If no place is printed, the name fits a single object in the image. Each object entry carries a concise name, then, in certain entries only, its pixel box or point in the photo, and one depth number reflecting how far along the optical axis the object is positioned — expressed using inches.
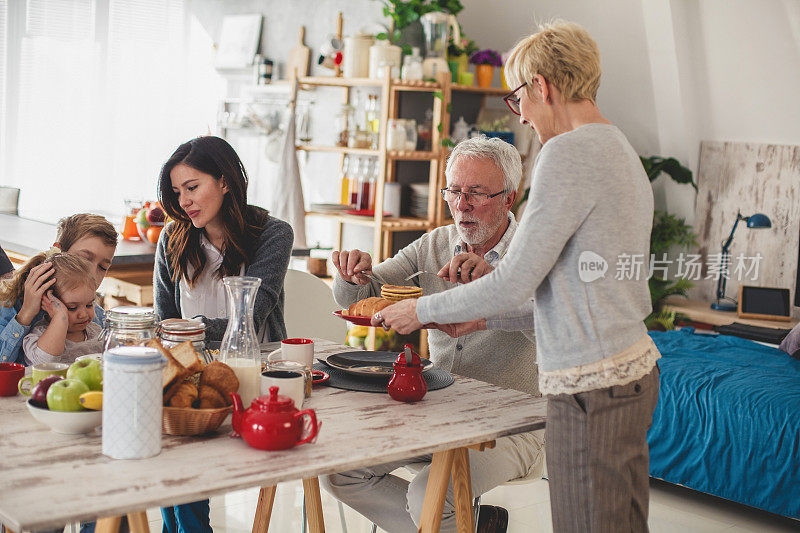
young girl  80.1
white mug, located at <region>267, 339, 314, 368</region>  80.3
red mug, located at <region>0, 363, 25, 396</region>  71.1
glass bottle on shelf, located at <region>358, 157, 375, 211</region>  207.0
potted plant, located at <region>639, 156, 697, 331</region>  220.2
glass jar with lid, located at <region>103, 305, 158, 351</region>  68.5
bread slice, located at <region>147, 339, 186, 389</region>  63.6
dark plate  84.3
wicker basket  62.4
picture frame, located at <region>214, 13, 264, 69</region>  255.0
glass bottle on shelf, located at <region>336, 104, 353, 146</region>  207.0
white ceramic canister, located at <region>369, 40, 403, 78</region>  197.9
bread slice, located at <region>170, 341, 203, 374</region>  65.7
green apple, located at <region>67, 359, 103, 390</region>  63.9
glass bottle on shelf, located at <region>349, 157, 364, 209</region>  210.2
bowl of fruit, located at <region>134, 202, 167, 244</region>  178.1
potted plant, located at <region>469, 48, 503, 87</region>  216.5
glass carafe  69.1
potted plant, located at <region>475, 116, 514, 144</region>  206.1
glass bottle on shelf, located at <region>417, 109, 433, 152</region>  204.5
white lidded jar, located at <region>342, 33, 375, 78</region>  203.9
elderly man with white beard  97.3
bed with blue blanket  133.9
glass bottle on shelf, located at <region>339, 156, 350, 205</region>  213.0
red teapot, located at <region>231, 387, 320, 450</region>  60.9
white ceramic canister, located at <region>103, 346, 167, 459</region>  57.1
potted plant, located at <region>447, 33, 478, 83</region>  210.1
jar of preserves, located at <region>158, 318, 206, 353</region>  70.0
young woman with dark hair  100.4
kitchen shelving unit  196.4
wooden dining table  51.5
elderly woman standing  64.8
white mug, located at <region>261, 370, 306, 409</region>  68.2
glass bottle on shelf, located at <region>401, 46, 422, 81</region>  197.0
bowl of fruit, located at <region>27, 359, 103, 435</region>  61.1
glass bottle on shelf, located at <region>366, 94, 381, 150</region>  205.6
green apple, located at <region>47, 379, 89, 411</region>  61.4
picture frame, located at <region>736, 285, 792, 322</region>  211.1
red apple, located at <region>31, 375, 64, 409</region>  63.2
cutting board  236.1
